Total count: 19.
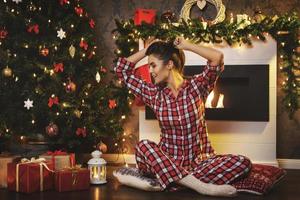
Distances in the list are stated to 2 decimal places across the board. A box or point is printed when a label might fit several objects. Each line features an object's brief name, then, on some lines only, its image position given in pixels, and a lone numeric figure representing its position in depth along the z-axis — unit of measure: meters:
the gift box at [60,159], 3.21
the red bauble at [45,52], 4.04
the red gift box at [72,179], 3.03
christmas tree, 4.02
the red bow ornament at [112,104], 4.24
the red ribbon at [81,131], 4.09
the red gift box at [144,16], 4.29
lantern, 3.24
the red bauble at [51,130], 3.93
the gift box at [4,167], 3.15
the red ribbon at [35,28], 4.02
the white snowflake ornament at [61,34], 4.07
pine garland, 3.99
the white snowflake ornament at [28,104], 4.04
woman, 2.88
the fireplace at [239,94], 4.07
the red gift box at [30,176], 2.98
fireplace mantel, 4.10
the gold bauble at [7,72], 3.92
